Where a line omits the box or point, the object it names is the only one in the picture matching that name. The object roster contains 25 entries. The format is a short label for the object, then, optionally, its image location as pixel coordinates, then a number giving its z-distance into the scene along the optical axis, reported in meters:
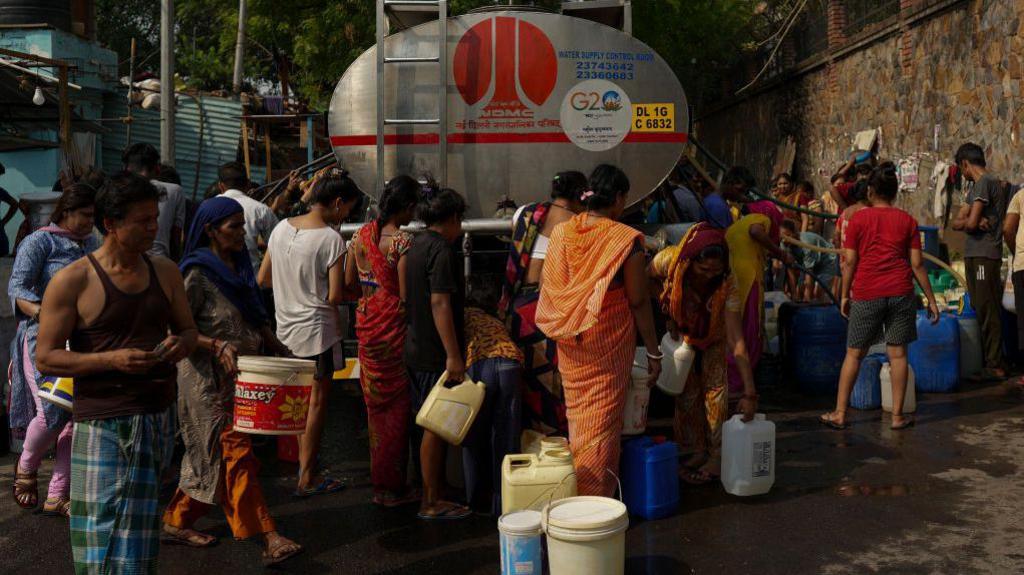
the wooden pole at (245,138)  17.97
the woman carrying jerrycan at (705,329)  5.06
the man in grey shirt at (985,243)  8.38
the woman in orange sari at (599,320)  4.57
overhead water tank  17.80
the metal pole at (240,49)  19.73
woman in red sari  4.95
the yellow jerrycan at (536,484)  4.35
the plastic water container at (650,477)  4.88
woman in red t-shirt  6.56
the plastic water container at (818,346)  7.67
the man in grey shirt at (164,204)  6.02
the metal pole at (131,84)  18.86
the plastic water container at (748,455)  5.12
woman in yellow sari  6.49
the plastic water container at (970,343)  8.38
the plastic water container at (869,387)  7.27
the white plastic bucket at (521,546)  3.90
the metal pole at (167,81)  13.44
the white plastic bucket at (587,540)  3.79
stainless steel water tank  6.50
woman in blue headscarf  4.33
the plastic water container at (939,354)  7.91
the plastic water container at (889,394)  7.07
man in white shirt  6.92
